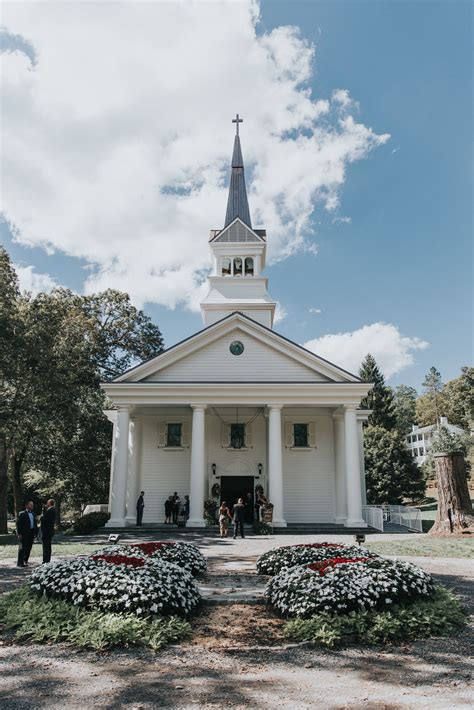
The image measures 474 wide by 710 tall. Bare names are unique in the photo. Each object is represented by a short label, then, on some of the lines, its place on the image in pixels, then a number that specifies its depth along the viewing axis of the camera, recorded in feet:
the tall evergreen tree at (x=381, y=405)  170.40
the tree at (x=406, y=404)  309.28
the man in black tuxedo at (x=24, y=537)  40.27
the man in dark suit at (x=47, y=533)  40.42
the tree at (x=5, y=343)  71.41
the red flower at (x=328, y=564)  25.63
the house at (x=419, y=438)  275.22
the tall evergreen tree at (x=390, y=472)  135.74
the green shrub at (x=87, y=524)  67.41
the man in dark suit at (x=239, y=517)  61.21
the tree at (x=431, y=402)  282.77
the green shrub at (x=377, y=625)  20.52
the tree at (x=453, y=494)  57.47
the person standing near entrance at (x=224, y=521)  63.05
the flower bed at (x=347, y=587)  22.65
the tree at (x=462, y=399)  192.54
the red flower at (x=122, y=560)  27.20
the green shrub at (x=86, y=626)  19.98
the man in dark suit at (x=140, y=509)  73.90
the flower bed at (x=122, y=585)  22.70
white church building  73.56
